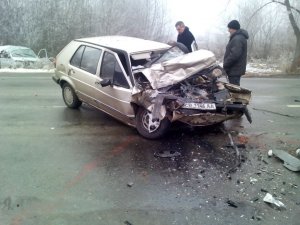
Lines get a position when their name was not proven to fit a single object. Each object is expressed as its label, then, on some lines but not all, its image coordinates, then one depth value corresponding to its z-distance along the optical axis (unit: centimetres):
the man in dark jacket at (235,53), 782
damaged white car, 594
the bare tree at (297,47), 1630
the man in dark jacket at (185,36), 951
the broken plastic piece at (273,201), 416
